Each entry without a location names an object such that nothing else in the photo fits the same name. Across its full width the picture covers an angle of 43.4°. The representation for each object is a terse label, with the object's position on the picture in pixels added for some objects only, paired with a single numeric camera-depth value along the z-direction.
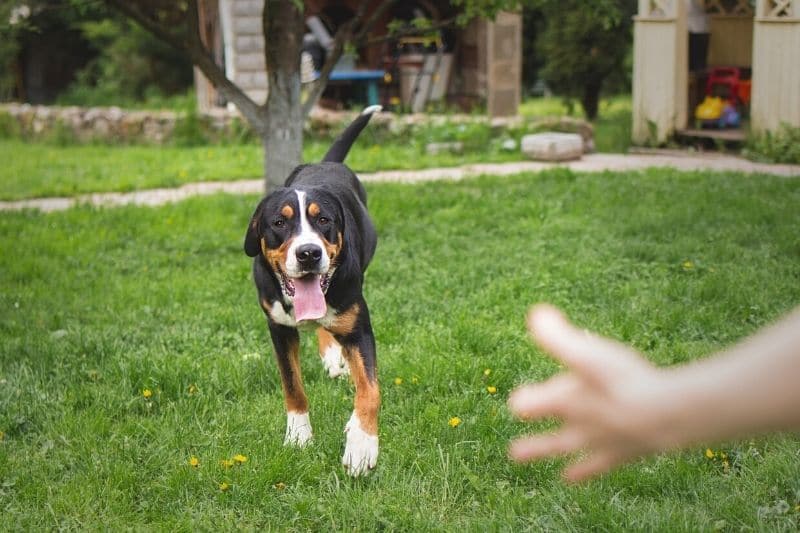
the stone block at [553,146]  12.05
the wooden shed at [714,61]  11.81
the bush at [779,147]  11.58
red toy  13.88
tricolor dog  3.99
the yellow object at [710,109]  13.33
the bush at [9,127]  17.02
